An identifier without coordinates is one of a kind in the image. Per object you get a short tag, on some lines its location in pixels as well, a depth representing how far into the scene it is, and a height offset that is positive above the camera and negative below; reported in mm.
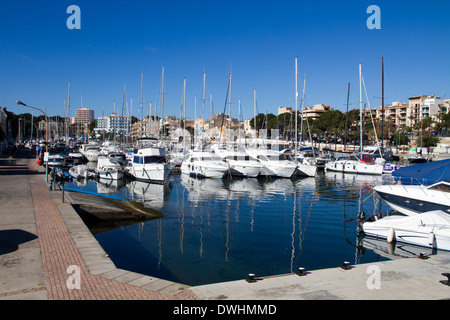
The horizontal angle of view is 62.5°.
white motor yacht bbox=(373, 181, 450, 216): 17875 -2531
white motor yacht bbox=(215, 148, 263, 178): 42625 -2290
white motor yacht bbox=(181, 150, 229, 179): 41281 -2405
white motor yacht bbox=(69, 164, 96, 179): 40166 -3408
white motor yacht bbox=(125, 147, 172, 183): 37406 -2329
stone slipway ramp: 19719 -3850
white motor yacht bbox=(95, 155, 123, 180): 39688 -2862
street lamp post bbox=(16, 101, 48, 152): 25234 +2650
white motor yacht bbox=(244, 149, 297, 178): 42344 -2294
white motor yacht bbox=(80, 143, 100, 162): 67144 -1852
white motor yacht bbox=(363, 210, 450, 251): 15781 -3691
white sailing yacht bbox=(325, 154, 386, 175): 48375 -2473
